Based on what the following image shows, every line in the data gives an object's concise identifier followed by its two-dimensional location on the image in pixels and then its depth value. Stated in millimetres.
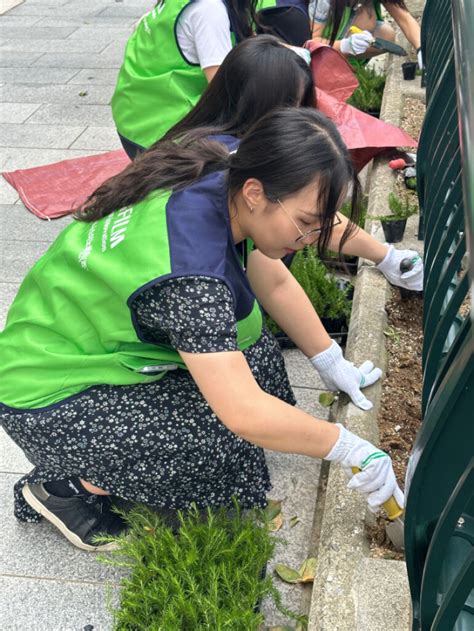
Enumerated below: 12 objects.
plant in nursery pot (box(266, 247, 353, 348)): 3277
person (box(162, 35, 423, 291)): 2615
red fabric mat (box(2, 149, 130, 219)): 4559
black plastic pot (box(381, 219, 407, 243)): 3502
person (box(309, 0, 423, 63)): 4352
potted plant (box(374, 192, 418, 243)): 3512
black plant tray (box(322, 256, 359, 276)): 3613
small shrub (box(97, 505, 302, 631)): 2020
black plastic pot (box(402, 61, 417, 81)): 5375
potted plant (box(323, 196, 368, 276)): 3586
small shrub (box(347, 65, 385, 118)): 5355
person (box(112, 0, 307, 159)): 3229
